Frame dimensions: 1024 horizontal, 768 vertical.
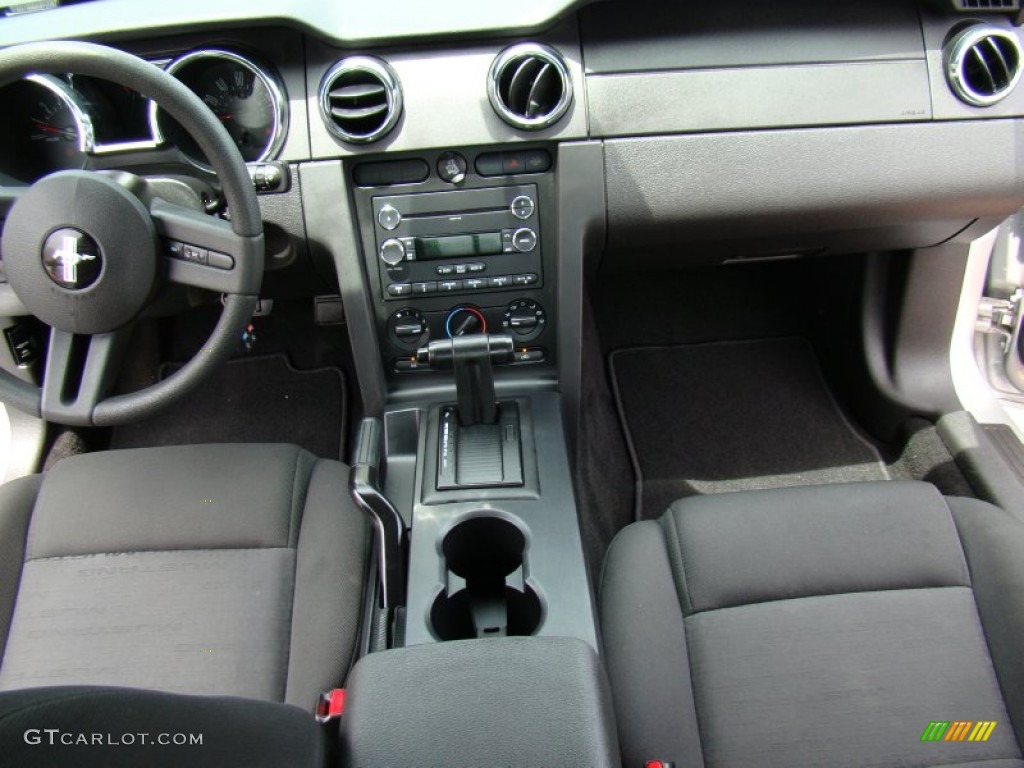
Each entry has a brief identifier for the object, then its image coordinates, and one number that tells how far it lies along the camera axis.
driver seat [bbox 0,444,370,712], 1.08
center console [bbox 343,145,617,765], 0.80
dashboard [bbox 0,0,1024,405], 1.26
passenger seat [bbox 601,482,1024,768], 1.02
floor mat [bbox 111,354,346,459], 2.02
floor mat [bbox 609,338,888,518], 1.86
